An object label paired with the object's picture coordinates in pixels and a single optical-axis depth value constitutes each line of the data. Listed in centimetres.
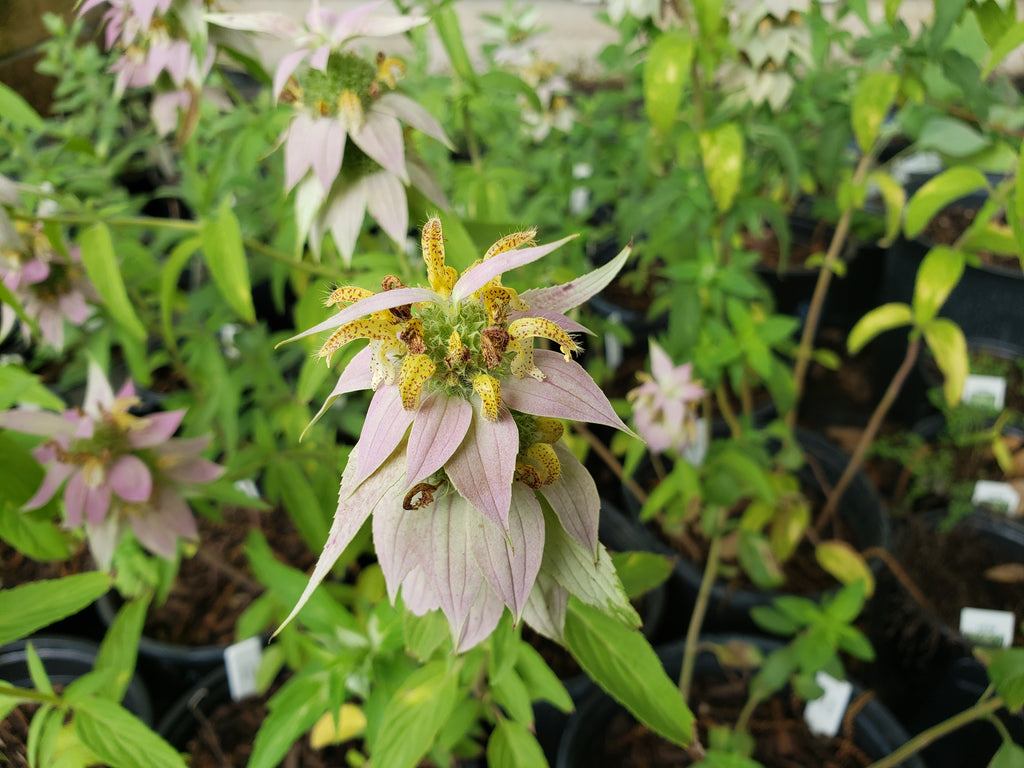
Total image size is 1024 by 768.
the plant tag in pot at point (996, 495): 45
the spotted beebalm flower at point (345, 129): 29
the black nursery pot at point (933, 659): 39
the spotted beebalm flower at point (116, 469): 31
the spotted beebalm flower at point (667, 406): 38
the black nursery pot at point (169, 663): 43
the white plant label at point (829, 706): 37
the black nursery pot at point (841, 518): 44
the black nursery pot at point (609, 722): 37
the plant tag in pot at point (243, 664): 38
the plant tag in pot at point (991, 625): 37
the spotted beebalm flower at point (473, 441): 18
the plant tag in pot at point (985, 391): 47
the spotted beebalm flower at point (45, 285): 33
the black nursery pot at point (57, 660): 42
